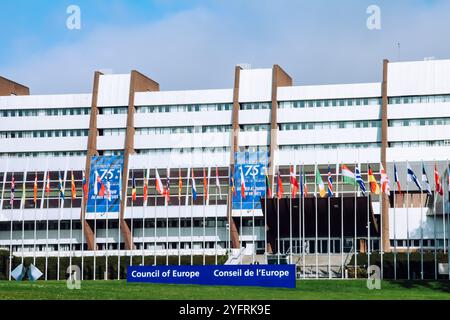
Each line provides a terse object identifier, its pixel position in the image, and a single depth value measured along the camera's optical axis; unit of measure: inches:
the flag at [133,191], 3515.3
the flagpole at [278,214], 3419.5
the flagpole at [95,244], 3518.0
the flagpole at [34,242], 3612.2
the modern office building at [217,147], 3907.5
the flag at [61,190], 3608.0
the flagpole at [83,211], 4057.6
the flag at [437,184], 3070.9
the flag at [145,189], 3663.1
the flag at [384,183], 3139.5
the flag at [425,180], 3080.7
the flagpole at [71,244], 3515.0
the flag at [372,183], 3223.7
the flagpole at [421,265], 3186.5
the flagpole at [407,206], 3252.0
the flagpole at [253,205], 3604.6
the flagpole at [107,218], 3492.1
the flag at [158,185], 3463.3
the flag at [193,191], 3467.0
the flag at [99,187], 3715.6
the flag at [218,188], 3514.3
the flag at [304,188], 3432.6
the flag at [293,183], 3289.9
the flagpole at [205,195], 3454.2
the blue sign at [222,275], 2301.9
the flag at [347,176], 3255.4
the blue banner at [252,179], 3659.0
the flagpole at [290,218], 3523.6
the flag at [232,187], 3526.1
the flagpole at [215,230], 3521.2
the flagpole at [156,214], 3466.5
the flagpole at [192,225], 3777.8
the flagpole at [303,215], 3338.1
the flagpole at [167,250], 3463.6
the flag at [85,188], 3600.9
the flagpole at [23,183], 3676.4
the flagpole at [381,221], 3234.5
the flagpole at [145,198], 3508.9
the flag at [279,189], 3383.4
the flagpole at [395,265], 3174.2
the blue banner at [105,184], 3772.1
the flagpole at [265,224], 3570.4
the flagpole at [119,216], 3499.0
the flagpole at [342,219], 3501.7
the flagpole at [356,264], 3215.6
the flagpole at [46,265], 3519.9
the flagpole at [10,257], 3355.1
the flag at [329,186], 3261.6
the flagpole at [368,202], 3478.8
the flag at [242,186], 3462.8
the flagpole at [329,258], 3275.1
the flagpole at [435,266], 3132.6
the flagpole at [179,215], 3481.8
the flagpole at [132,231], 3943.9
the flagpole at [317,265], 3262.3
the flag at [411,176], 3085.9
